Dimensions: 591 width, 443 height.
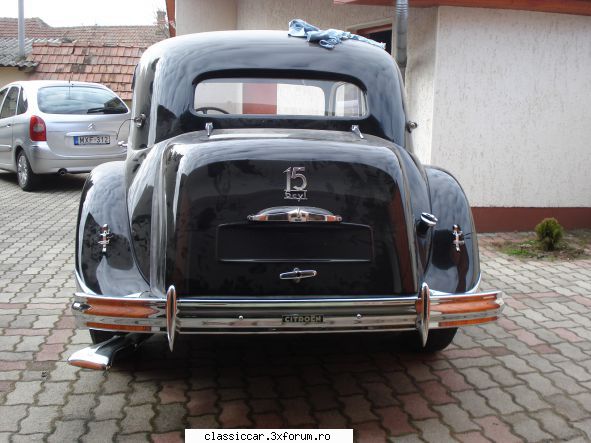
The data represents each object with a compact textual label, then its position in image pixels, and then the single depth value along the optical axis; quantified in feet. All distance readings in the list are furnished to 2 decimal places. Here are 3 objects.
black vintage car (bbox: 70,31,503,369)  10.16
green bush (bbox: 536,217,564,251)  23.77
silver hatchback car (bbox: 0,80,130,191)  34.22
